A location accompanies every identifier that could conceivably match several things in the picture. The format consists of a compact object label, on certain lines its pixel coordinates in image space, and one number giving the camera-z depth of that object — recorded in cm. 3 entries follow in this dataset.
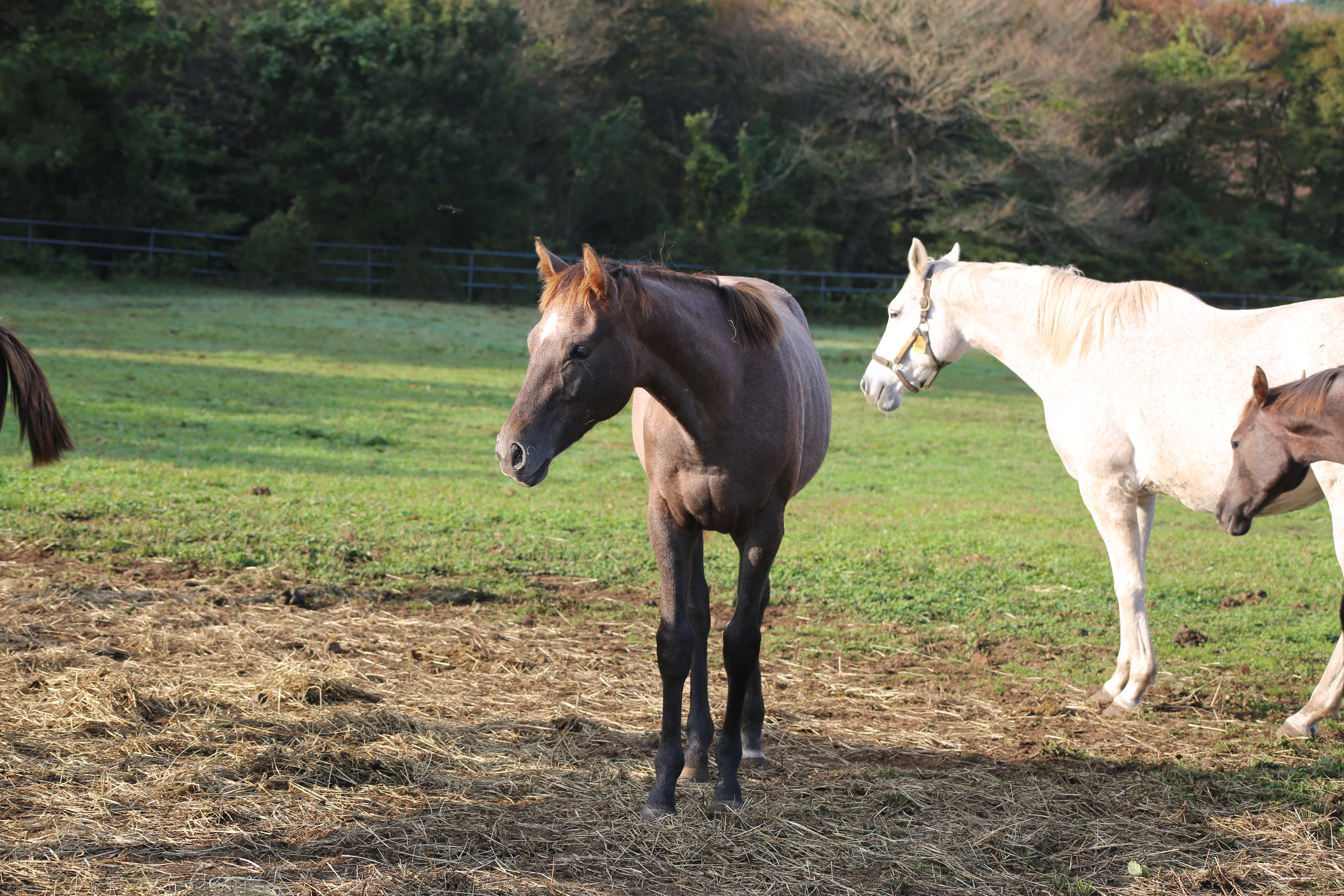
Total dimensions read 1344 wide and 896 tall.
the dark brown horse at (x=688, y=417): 693
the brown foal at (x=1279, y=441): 798
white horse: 946
